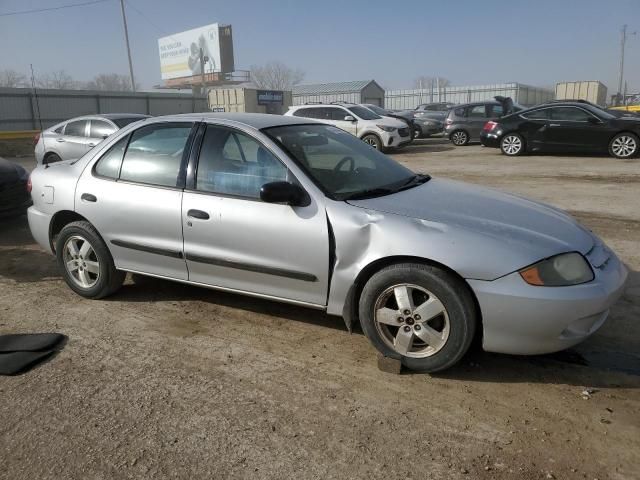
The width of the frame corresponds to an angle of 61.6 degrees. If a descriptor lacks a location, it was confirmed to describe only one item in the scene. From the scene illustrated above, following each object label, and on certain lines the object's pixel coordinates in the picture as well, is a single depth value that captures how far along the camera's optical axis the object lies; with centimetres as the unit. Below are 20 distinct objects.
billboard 6525
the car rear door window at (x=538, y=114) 1405
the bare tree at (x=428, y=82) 9406
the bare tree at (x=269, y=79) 10631
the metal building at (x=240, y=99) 4041
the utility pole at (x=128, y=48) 5062
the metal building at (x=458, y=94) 5166
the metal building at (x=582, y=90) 5044
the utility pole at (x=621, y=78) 6444
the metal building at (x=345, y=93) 4653
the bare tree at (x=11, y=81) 8131
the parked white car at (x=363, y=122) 1677
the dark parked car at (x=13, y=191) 734
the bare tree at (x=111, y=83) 11238
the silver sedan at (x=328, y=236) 305
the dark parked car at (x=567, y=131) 1323
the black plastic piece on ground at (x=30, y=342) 369
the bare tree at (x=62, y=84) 8482
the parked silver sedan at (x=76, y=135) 1089
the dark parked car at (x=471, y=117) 1855
